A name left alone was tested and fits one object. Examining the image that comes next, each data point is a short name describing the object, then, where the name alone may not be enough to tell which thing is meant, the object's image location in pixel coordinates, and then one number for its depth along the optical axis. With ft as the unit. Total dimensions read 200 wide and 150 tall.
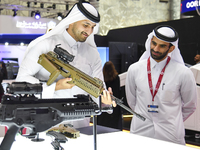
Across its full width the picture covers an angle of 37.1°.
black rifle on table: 3.90
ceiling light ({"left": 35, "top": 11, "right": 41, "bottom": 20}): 32.62
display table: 5.67
